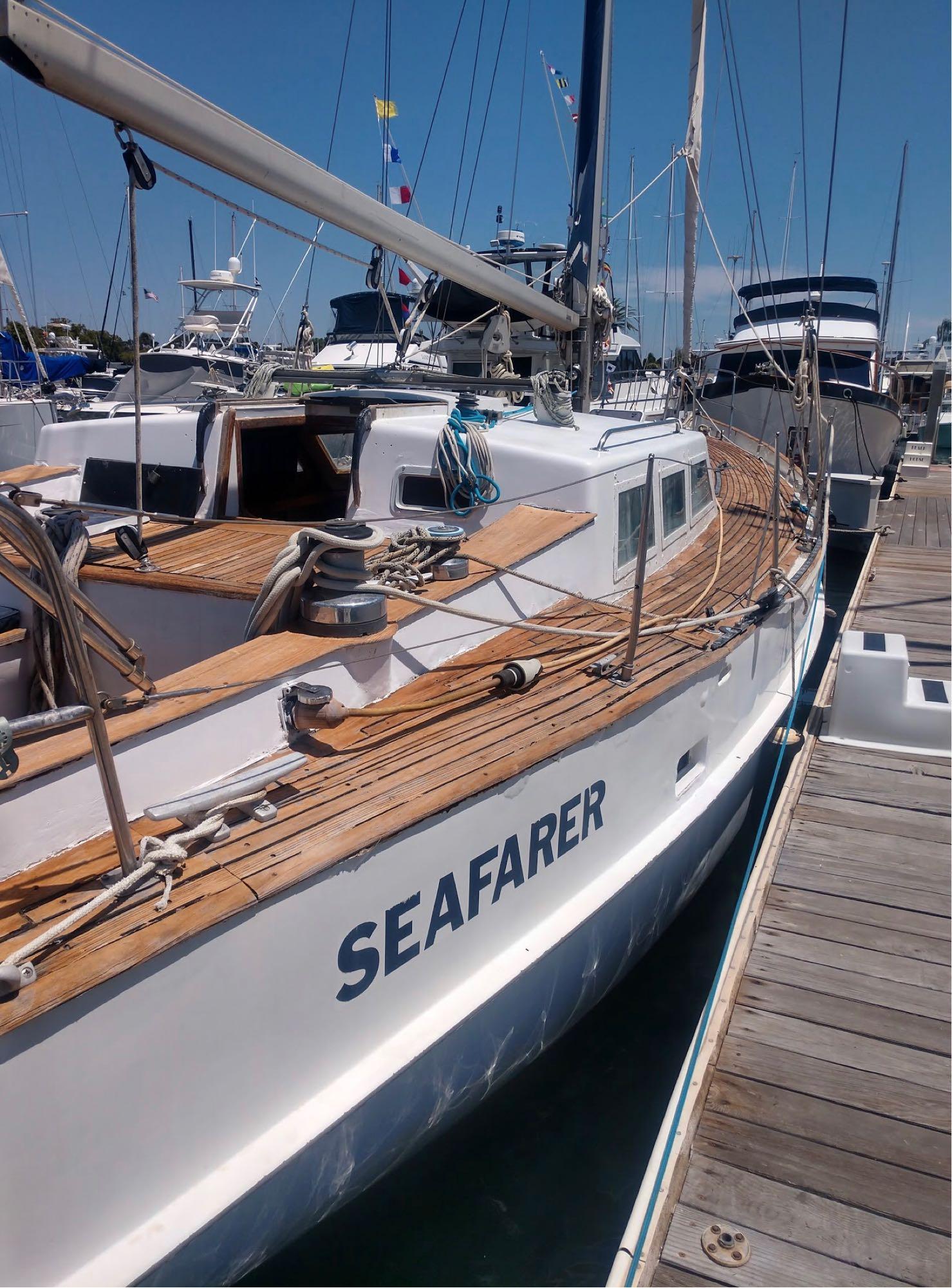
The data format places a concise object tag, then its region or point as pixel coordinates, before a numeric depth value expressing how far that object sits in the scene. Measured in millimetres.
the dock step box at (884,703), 6086
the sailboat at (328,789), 2209
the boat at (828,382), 15938
